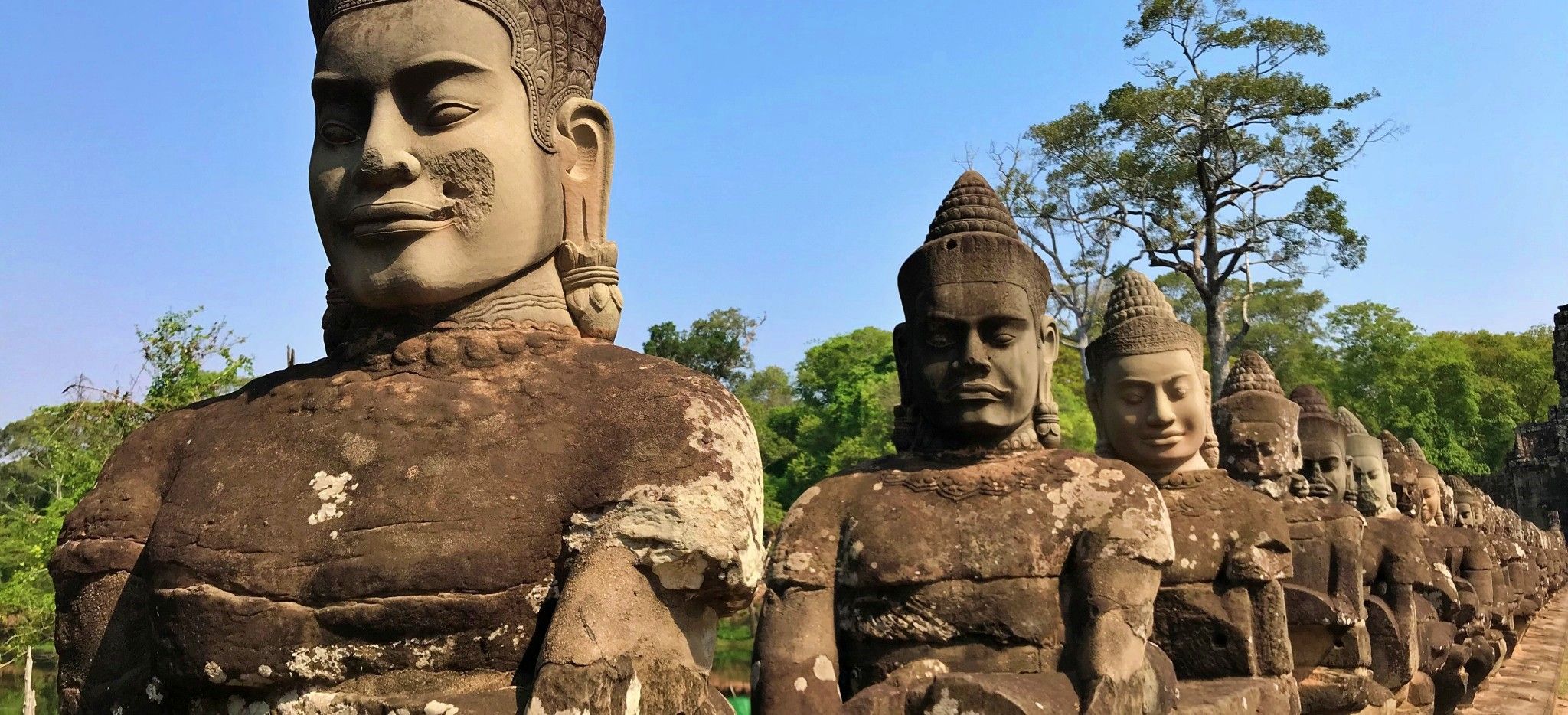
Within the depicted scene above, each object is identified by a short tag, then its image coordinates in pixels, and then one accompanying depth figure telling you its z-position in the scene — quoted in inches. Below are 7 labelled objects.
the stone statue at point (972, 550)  170.4
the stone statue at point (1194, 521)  219.3
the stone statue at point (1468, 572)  486.0
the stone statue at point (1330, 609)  299.4
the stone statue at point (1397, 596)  360.2
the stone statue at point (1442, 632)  410.0
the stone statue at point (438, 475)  117.5
